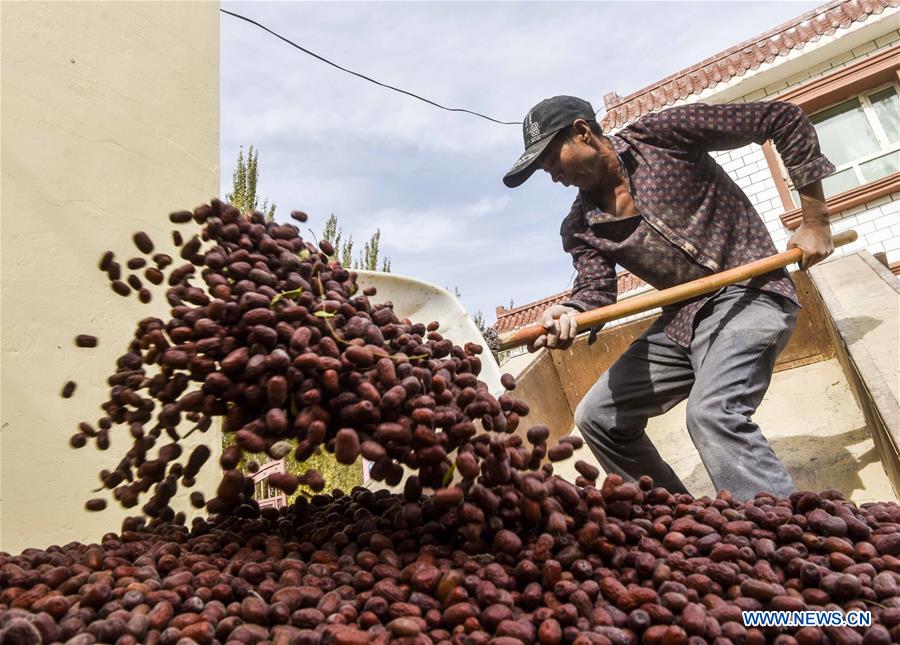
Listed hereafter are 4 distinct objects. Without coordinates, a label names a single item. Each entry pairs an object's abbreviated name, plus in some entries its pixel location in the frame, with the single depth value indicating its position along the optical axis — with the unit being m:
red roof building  9.13
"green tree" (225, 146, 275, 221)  8.81
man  2.35
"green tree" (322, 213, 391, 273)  9.97
